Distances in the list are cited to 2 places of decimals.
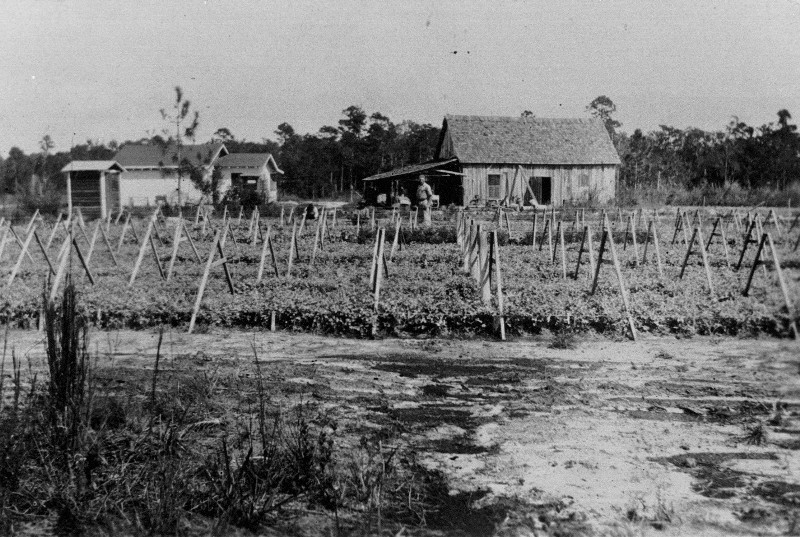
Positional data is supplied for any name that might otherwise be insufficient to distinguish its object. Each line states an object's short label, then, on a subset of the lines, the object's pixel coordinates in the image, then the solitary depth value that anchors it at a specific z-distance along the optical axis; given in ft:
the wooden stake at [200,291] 29.07
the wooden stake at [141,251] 37.75
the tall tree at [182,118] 72.91
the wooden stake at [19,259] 35.64
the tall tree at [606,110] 185.47
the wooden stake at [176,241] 40.06
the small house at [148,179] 124.16
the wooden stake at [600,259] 32.67
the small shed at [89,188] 97.75
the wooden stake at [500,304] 28.02
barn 107.65
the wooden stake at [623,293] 27.81
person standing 78.14
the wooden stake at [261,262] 38.55
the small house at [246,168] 135.23
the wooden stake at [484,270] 31.73
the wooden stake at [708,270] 35.07
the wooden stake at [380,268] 31.01
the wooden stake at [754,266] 31.75
